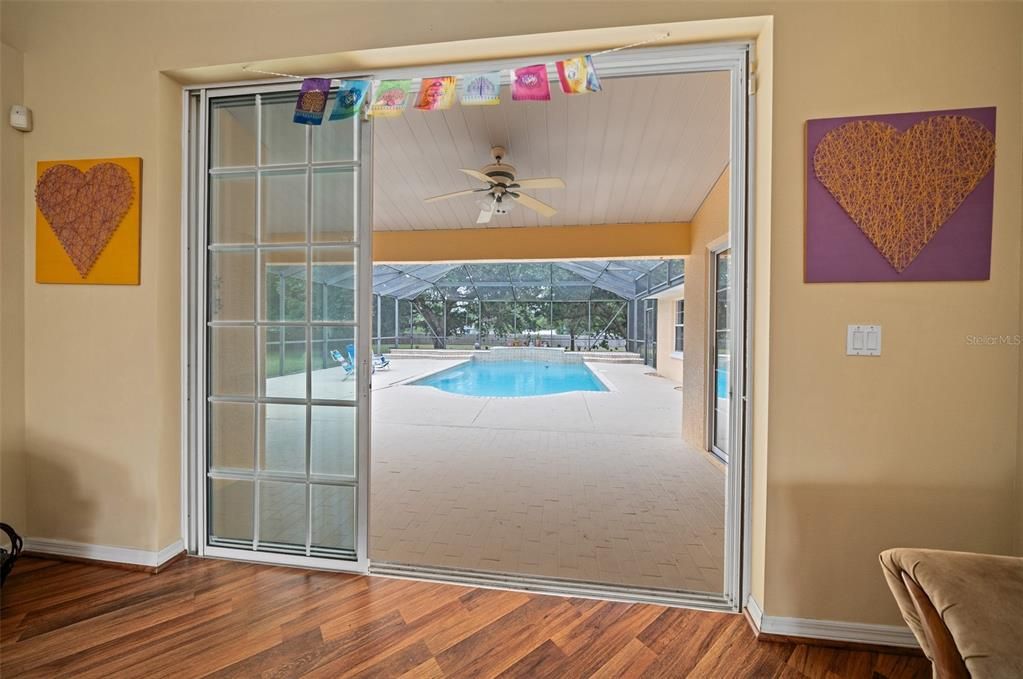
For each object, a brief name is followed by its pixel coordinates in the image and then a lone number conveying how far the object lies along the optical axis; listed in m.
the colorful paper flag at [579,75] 1.65
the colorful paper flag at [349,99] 1.86
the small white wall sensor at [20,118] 1.94
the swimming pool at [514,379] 8.21
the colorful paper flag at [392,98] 1.82
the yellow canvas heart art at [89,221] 1.94
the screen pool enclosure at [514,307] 12.34
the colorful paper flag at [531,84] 1.68
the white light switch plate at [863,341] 1.51
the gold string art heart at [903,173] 1.46
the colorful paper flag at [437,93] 1.78
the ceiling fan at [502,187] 3.17
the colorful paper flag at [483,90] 1.75
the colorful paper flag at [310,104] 1.88
